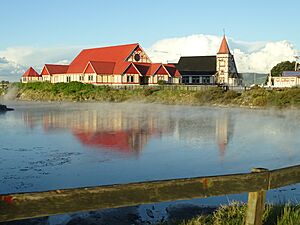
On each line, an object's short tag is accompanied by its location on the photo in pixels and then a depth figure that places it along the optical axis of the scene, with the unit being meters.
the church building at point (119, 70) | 61.16
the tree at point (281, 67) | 84.24
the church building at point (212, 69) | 74.56
